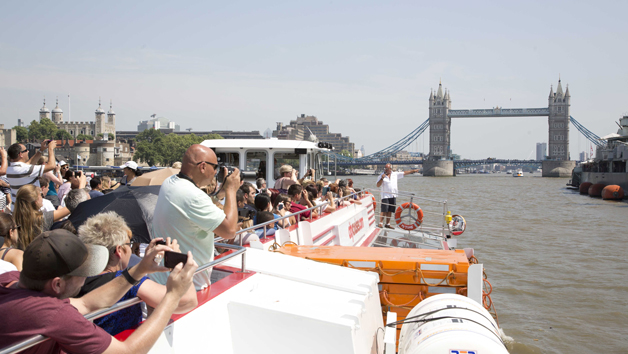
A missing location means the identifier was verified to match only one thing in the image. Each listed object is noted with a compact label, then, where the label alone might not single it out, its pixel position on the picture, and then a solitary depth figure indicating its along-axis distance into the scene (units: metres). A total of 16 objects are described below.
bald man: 2.77
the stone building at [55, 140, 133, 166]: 118.19
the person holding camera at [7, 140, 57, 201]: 5.88
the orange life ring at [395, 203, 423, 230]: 10.89
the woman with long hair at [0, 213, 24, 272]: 3.82
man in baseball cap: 1.64
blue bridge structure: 113.38
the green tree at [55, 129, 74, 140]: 153.12
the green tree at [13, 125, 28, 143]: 147.00
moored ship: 45.56
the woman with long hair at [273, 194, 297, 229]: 6.41
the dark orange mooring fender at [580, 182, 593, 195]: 48.08
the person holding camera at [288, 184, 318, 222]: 6.96
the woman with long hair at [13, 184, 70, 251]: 4.14
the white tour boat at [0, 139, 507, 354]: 2.86
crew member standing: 11.48
